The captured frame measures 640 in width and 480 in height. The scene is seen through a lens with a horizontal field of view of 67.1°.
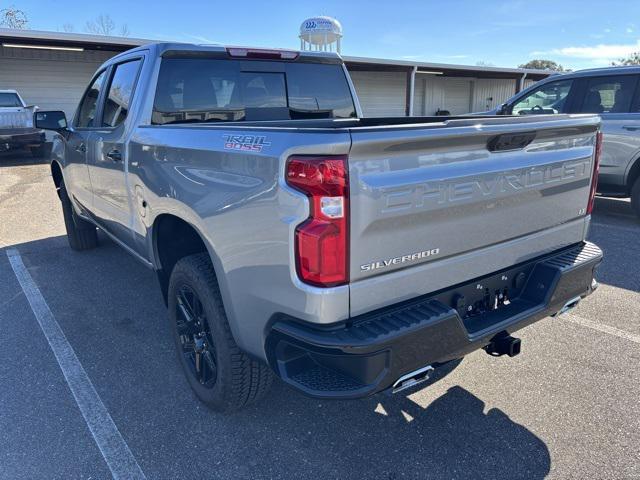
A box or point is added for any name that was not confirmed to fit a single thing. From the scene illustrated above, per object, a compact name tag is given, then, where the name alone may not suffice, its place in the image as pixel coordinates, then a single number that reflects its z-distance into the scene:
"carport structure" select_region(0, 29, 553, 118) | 16.47
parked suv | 6.56
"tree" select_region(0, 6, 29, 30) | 39.59
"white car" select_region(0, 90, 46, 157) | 13.65
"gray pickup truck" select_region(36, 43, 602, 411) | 1.88
